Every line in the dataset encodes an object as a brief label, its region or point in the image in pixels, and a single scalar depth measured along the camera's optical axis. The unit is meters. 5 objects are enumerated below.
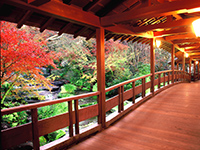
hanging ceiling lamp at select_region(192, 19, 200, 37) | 2.82
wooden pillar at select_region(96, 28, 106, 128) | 3.37
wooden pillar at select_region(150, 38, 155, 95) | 6.15
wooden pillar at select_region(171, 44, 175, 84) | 8.63
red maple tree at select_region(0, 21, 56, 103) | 4.82
